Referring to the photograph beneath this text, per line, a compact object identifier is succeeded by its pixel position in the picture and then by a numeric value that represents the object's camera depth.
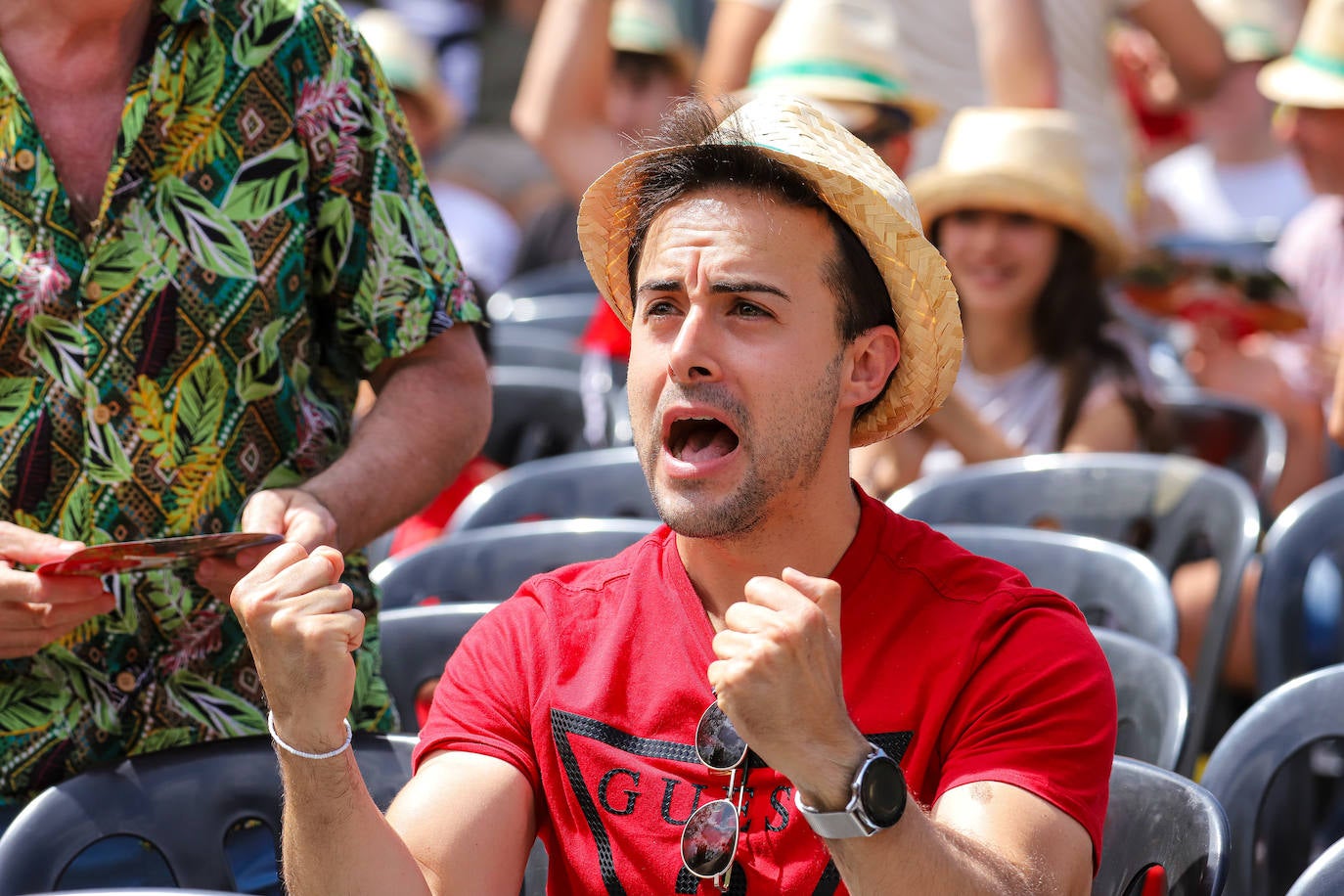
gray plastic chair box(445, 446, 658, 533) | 7.14
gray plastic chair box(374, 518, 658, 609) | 6.10
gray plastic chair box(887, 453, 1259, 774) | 6.80
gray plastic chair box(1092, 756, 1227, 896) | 3.66
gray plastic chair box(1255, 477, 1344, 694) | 6.10
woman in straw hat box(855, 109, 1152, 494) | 7.92
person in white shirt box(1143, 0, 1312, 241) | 13.88
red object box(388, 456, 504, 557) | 7.68
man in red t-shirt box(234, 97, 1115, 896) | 3.31
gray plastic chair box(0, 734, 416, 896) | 4.00
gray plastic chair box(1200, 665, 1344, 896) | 4.41
